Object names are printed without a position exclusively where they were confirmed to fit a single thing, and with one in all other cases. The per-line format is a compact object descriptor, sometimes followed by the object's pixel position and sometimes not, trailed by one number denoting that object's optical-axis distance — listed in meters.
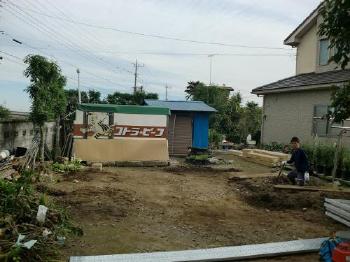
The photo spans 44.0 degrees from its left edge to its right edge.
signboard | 15.60
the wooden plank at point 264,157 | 15.95
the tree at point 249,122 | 28.02
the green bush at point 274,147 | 19.11
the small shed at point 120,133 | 15.12
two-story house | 16.88
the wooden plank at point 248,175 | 12.61
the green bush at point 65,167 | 12.45
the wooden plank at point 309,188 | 10.45
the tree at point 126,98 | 34.16
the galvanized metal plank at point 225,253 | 5.59
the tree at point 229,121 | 28.30
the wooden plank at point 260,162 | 15.98
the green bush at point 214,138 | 23.77
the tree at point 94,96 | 33.77
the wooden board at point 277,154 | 16.12
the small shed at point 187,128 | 19.59
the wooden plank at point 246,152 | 18.70
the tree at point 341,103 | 6.51
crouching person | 11.00
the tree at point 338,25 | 5.98
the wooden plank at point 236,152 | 19.83
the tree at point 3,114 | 18.27
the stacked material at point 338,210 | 7.69
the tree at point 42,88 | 12.49
